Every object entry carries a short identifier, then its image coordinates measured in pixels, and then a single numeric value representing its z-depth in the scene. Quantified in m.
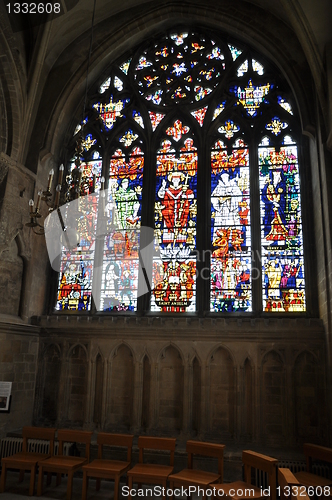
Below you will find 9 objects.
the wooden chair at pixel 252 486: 5.17
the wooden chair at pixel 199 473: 5.61
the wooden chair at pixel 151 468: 5.82
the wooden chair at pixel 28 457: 6.32
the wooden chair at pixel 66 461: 6.16
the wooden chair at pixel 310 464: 5.69
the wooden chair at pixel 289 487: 4.07
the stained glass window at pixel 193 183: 8.77
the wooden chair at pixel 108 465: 5.97
